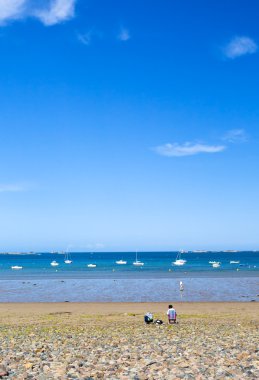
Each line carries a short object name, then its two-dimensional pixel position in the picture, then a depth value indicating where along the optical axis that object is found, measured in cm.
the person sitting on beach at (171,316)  3147
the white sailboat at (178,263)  17746
